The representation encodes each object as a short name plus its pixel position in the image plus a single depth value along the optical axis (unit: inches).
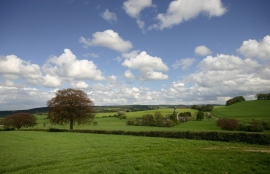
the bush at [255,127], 1914.6
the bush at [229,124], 2039.9
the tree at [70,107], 1924.2
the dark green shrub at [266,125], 2036.2
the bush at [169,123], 2723.9
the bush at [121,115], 3821.6
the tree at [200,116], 3216.0
